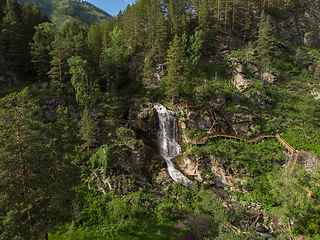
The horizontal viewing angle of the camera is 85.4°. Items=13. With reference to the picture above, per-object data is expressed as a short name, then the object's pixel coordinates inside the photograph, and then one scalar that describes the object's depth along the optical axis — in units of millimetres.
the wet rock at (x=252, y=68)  48931
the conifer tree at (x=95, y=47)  44562
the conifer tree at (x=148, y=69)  40125
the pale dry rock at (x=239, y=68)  47606
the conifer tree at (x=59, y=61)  35200
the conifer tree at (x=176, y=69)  39281
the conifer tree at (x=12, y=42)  38094
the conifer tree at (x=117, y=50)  41562
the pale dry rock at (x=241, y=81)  44653
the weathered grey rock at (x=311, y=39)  63019
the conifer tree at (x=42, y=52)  37656
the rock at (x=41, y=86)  36122
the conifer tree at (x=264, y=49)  48719
